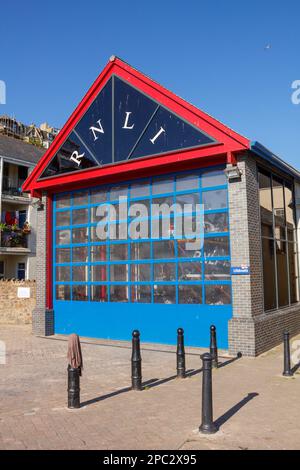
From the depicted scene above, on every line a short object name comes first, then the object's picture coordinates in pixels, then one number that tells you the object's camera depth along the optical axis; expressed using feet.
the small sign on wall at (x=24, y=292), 54.82
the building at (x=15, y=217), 89.76
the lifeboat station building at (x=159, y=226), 35.83
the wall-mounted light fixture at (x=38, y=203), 48.85
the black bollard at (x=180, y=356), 26.91
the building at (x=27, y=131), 139.03
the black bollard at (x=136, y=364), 24.20
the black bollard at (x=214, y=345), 29.32
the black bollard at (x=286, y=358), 26.71
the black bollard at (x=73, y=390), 20.71
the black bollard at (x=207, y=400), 17.26
